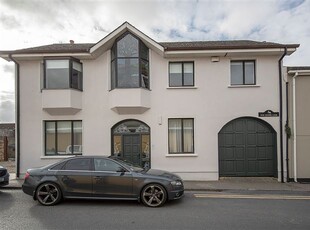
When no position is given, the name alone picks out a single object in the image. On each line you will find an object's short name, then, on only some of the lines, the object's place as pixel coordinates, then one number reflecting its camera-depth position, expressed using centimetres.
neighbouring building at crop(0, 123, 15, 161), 1712
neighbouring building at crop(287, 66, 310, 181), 1113
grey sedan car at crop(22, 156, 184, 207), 704
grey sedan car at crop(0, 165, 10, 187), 866
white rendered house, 1130
